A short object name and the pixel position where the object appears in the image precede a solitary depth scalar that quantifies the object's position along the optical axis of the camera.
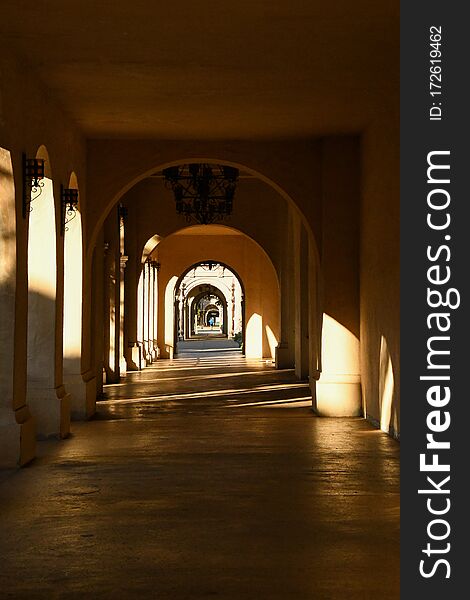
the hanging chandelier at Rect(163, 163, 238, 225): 18.55
